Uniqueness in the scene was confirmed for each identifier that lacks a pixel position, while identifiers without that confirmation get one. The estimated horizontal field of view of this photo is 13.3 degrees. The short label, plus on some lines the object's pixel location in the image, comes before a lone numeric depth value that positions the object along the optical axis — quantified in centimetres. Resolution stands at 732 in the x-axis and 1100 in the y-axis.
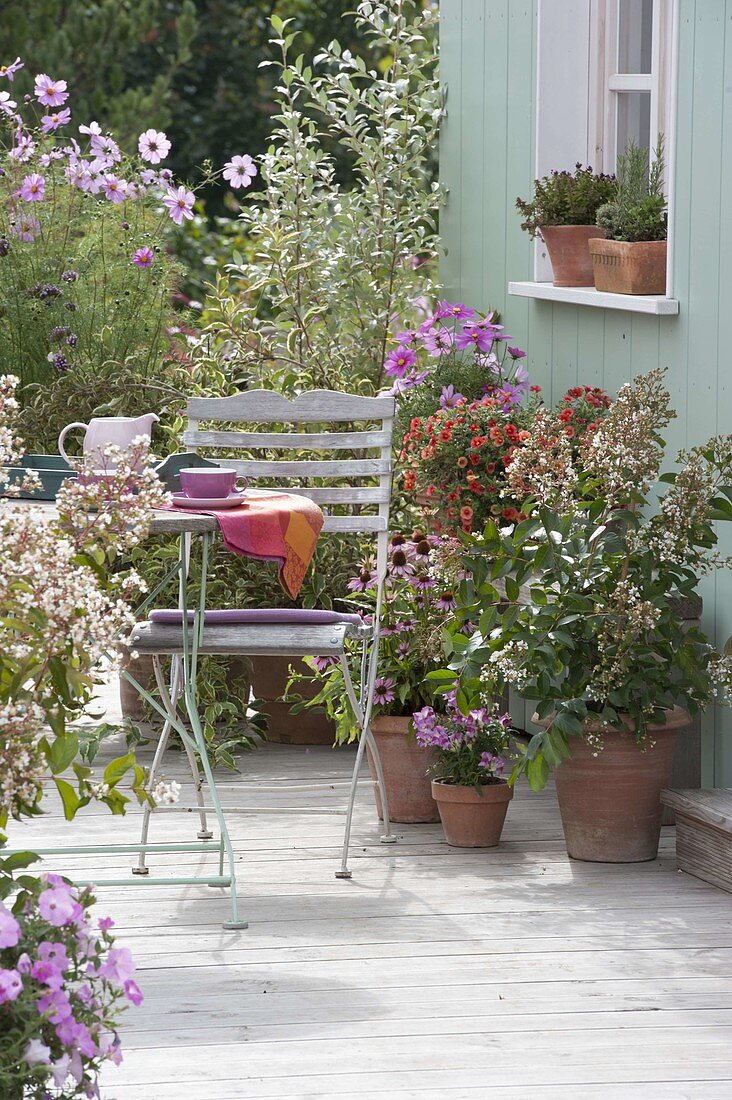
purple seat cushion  705
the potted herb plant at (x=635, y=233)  820
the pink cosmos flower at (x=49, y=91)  1065
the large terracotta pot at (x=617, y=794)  710
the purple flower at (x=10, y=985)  345
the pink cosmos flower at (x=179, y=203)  1031
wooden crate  683
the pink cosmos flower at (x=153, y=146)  1047
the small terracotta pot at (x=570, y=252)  901
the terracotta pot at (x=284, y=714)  964
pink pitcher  690
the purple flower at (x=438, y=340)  980
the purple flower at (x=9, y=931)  351
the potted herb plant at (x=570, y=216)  904
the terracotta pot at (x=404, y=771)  778
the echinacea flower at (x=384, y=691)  778
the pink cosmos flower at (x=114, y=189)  1053
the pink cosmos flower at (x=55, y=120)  1026
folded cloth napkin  645
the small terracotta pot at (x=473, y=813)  741
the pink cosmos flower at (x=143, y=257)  1028
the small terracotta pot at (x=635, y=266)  817
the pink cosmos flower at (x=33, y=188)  1029
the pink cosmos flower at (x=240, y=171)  1072
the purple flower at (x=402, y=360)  991
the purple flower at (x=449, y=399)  920
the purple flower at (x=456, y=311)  976
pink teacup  673
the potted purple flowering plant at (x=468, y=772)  742
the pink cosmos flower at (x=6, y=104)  1011
